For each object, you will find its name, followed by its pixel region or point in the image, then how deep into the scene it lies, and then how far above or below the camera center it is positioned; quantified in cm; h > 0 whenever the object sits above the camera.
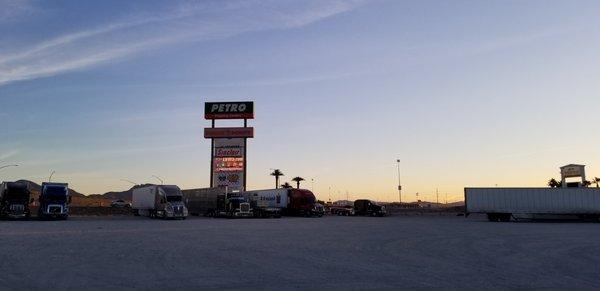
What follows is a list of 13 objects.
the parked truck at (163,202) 4800 +41
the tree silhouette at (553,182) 12486 +552
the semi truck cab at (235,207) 5547 -16
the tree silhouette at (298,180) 12818 +658
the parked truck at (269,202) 5744 +44
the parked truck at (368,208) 6750 -45
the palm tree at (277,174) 11938 +761
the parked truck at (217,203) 5569 +30
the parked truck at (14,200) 4341 +60
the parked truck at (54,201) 4416 +50
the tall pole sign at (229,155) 7531 +779
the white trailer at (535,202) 4734 +19
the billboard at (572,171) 5631 +381
